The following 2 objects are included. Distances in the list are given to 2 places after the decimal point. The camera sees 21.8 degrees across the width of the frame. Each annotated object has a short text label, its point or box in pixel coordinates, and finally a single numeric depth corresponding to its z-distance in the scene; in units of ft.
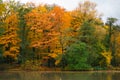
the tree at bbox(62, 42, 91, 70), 172.55
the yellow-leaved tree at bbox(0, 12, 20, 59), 168.90
